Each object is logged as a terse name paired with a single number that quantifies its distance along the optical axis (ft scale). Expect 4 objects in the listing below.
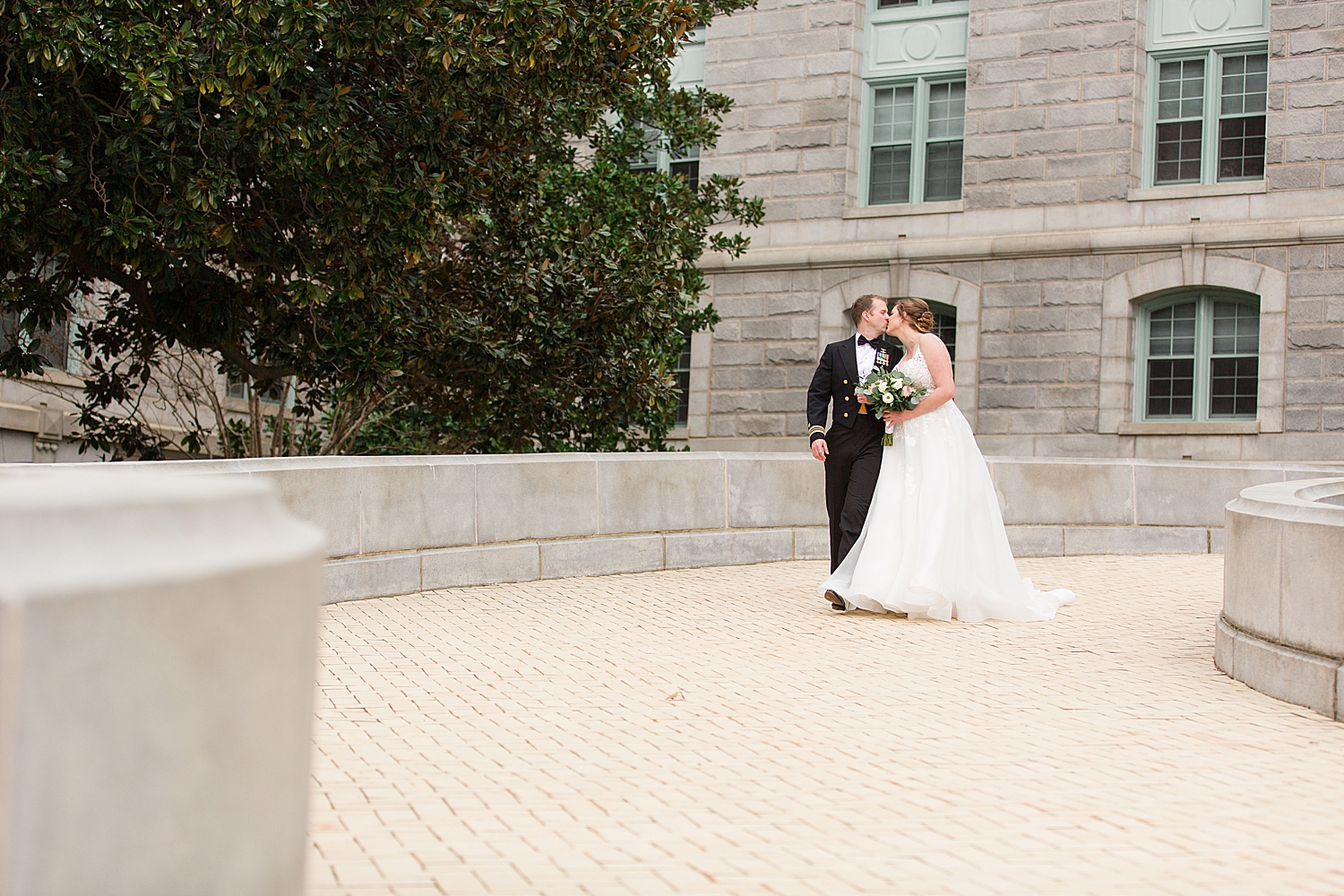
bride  29.45
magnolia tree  31.55
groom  31.04
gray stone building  59.26
